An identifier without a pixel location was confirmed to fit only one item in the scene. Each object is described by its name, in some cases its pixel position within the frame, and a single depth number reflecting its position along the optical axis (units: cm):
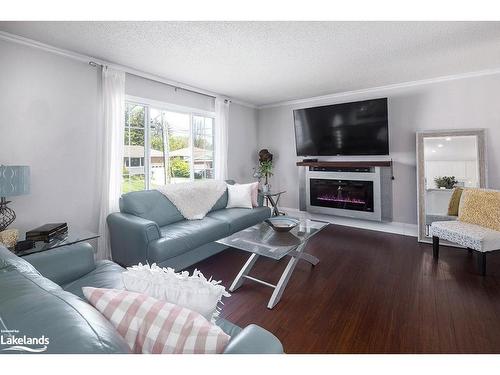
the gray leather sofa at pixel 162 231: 250
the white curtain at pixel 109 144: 299
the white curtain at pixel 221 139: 459
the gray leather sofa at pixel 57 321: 61
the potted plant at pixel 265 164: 525
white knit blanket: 332
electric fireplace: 433
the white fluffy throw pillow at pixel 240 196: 394
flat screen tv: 409
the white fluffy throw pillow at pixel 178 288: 89
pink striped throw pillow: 72
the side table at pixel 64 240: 192
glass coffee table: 218
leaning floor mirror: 347
